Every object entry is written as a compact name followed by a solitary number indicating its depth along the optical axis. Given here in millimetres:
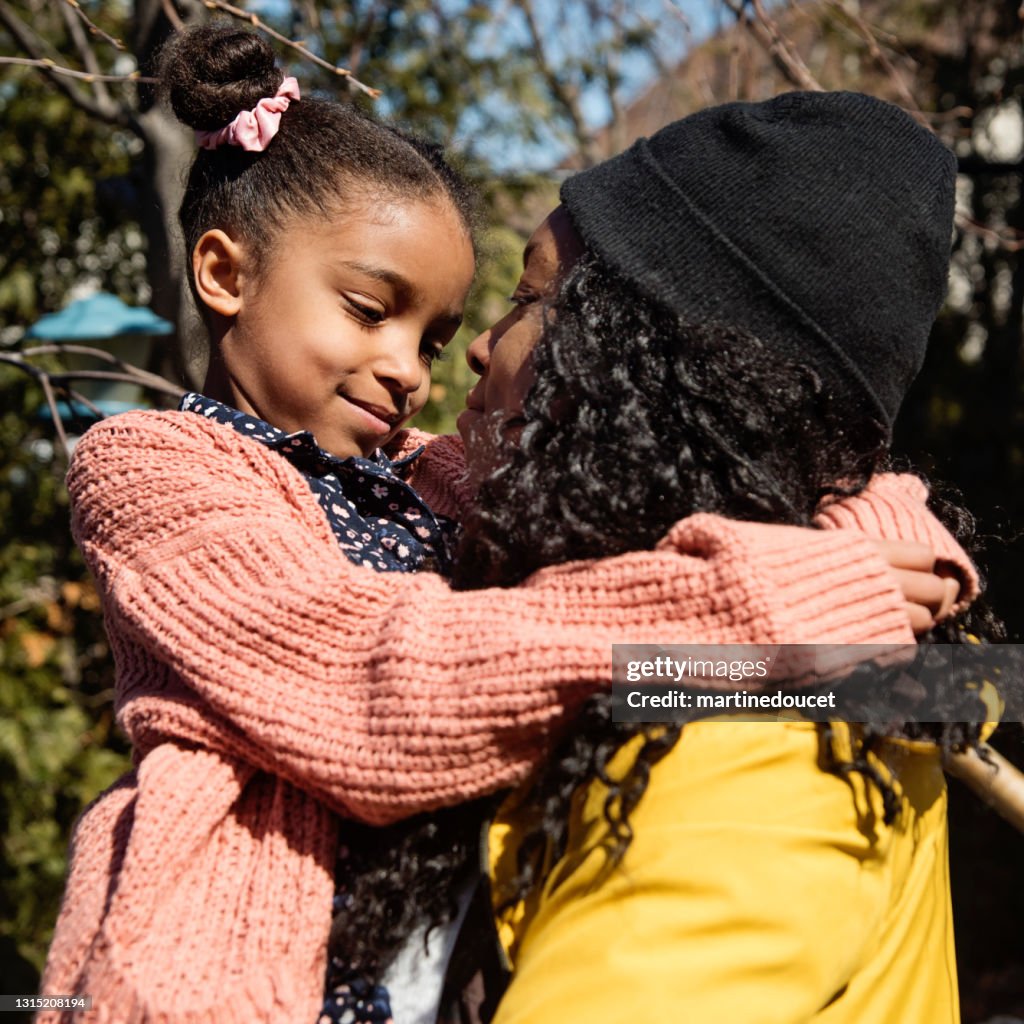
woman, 1163
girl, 1220
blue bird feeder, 3867
